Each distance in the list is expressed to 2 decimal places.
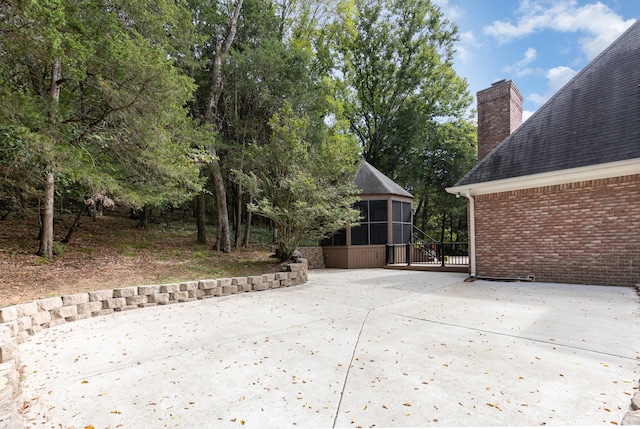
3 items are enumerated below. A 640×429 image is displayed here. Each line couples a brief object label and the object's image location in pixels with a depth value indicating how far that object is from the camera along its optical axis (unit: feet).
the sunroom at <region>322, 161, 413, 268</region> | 39.04
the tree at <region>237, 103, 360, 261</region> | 27.63
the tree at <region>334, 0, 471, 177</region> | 59.41
